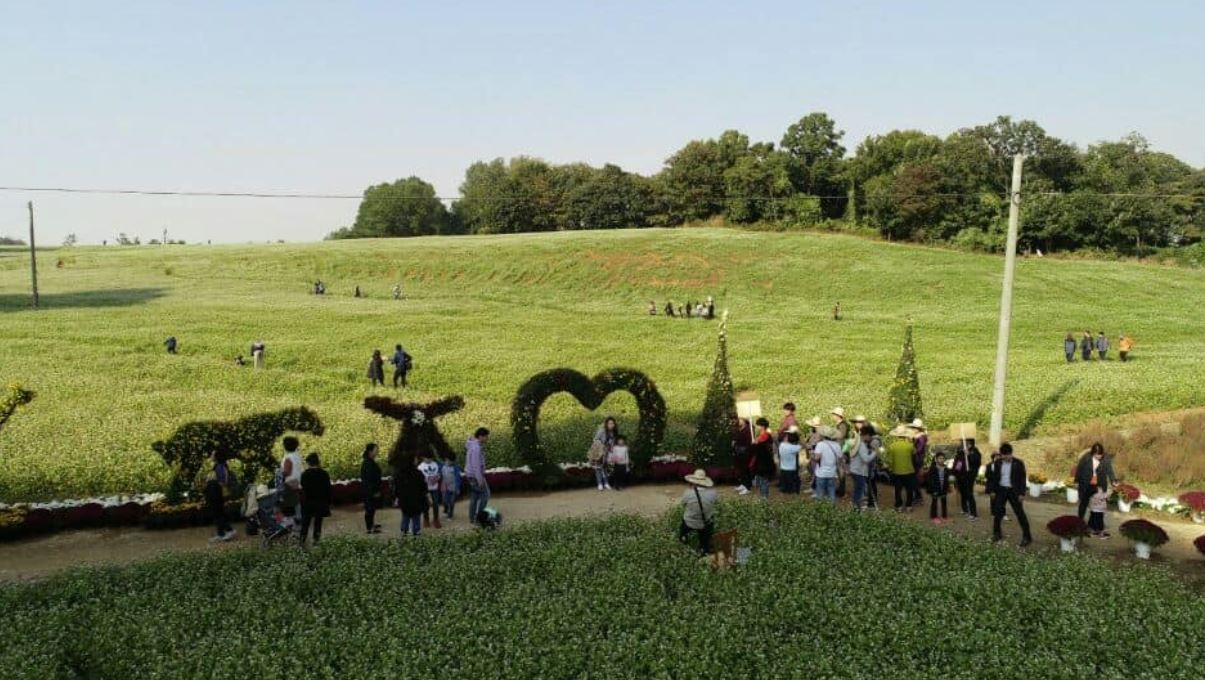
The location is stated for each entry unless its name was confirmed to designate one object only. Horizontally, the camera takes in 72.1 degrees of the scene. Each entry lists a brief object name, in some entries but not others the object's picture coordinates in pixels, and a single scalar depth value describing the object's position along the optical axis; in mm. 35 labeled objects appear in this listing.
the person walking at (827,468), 19109
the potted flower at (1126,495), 19625
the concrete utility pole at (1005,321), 23594
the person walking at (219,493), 17203
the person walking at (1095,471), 18031
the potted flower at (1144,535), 16234
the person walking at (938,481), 18797
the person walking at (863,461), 18672
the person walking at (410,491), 16703
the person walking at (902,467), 19328
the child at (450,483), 18469
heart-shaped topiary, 21906
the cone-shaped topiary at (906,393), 26094
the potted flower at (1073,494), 21172
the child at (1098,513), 17906
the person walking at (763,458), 19938
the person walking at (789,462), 19484
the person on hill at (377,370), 35156
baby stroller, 16406
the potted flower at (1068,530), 16531
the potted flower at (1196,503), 18906
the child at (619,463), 21766
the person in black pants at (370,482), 17344
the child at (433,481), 18172
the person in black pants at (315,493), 16031
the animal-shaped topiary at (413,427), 20125
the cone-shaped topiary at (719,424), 22734
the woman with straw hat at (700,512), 14555
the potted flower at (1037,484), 22006
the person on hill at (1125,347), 42750
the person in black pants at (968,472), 18891
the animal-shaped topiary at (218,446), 19141
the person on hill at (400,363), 34969
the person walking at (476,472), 17828
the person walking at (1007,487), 17219
